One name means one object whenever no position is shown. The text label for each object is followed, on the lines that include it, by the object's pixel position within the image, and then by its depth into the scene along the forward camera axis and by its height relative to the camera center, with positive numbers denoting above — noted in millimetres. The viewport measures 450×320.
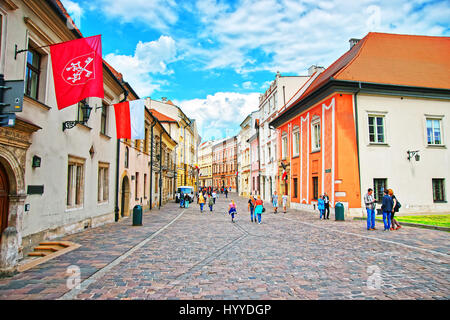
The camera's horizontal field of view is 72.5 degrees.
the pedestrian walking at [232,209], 17719 -1348
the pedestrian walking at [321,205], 18905 -1244
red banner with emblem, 7922 +3053
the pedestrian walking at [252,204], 18000 -1089
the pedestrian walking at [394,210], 13409 -1133
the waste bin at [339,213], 17312 -1589
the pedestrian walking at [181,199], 29962 -1266
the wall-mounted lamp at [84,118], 10215 +2573
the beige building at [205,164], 92412 +6938
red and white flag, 14188 +3079
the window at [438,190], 21103 -417
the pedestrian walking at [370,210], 13359 -1117
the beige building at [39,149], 7305 +1129
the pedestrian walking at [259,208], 16538 -1229
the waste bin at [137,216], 14695 -1419
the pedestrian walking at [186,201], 30353 -1498
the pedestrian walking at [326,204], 18594 -1162
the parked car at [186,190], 36781 -493
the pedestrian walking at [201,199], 25684 -1105
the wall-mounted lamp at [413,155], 20562 +1955
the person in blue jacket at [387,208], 13320 -1035
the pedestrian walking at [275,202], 24000 -1309
